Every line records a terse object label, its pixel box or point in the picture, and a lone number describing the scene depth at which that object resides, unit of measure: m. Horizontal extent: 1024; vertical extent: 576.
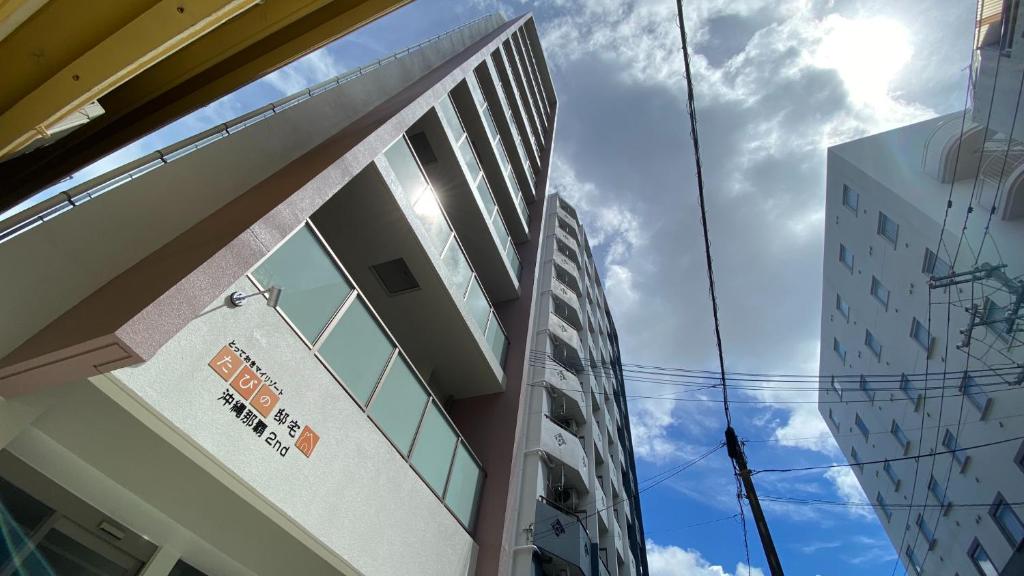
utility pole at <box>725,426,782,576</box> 7.79
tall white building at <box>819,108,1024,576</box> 15.88
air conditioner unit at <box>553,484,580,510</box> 14.01
